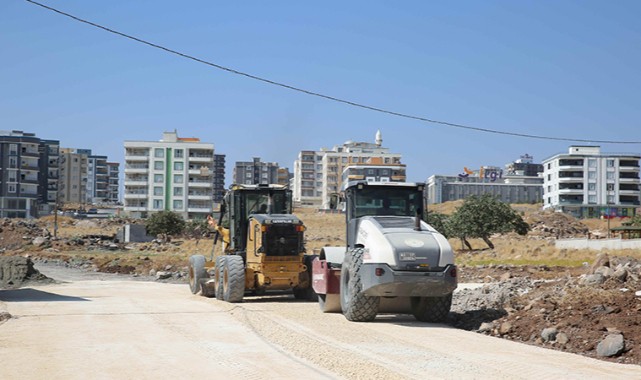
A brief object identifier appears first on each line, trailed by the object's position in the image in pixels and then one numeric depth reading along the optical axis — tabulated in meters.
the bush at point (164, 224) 92.19
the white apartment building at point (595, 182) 144.12
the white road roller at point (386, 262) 17.05
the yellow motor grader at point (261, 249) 23.67
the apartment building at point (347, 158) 181.62
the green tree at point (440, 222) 73.86
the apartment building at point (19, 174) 141.25
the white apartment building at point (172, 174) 132.62
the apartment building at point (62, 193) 196.75
